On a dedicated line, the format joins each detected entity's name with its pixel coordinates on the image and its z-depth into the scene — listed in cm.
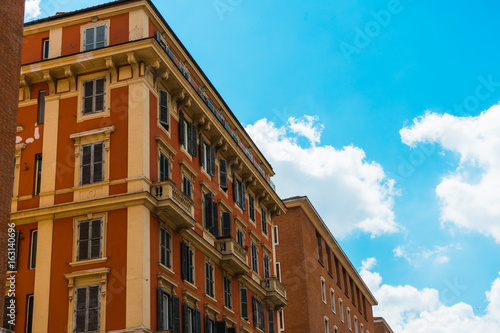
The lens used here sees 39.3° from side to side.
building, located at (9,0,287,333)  3164
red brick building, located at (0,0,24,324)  1986
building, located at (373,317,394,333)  11400
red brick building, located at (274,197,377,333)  6022
